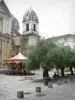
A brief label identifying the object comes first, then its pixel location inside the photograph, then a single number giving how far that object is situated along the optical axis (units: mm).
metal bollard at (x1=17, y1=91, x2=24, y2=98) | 4866
